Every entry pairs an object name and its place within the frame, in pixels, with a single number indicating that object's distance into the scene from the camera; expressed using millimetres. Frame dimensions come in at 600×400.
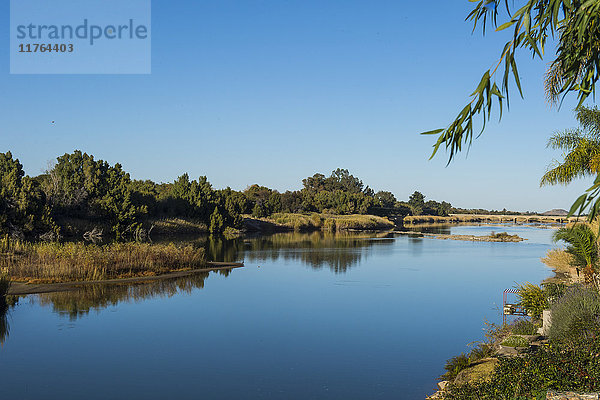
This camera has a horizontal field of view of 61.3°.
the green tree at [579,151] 20969
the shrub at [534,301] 16656
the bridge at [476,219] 154000
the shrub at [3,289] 20203
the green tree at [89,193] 53312
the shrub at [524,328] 13148
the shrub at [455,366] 12312
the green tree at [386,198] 165375
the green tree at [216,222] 73812
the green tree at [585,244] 25031
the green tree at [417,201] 189600
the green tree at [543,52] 5125
